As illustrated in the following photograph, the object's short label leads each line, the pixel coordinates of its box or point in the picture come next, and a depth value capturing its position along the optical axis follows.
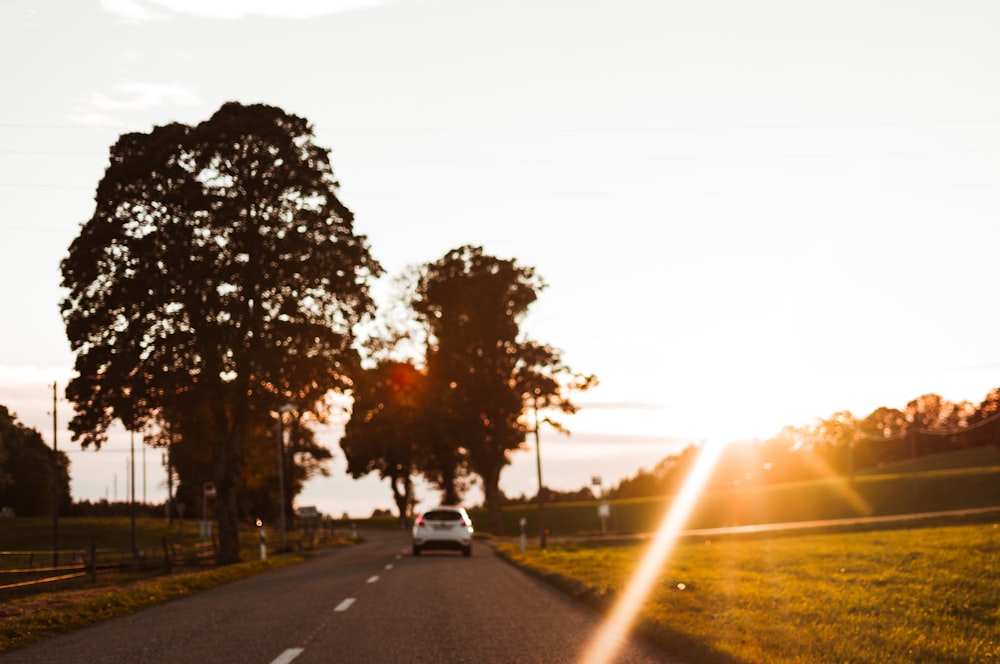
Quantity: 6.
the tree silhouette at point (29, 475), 88.19
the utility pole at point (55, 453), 51.13
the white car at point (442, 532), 35.50
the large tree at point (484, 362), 62.09
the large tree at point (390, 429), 53.19
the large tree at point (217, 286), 34.34
